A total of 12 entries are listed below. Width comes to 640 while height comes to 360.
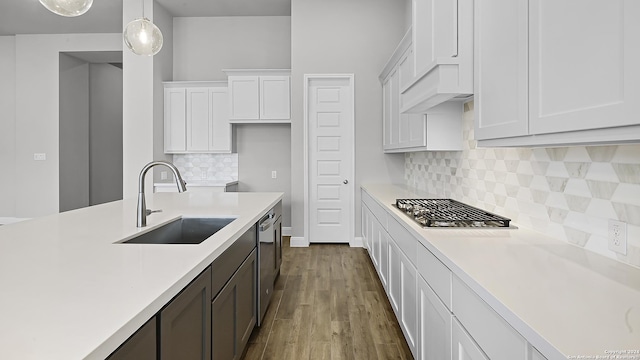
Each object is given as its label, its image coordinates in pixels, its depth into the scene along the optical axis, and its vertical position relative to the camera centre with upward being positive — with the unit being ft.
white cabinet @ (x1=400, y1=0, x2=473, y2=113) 5.98 +2.21
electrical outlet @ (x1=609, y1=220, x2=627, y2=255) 4.10 -0.74
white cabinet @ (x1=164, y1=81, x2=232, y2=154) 17.79 +2.71
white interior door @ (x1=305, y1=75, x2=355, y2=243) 16.61 +0.63
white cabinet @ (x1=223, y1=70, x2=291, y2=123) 17.07 +3.68
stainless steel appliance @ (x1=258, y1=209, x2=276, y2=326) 7.92 -2.11
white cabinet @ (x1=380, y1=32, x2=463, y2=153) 9.34 +1.54
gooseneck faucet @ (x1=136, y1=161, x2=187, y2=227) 5.79 -0.46
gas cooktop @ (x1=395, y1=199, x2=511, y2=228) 6.13 -0.78
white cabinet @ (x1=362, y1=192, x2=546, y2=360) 3.23 -1.74
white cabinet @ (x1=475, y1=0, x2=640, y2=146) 2.87 +1.06
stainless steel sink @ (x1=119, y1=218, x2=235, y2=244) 6.99 -1.10
